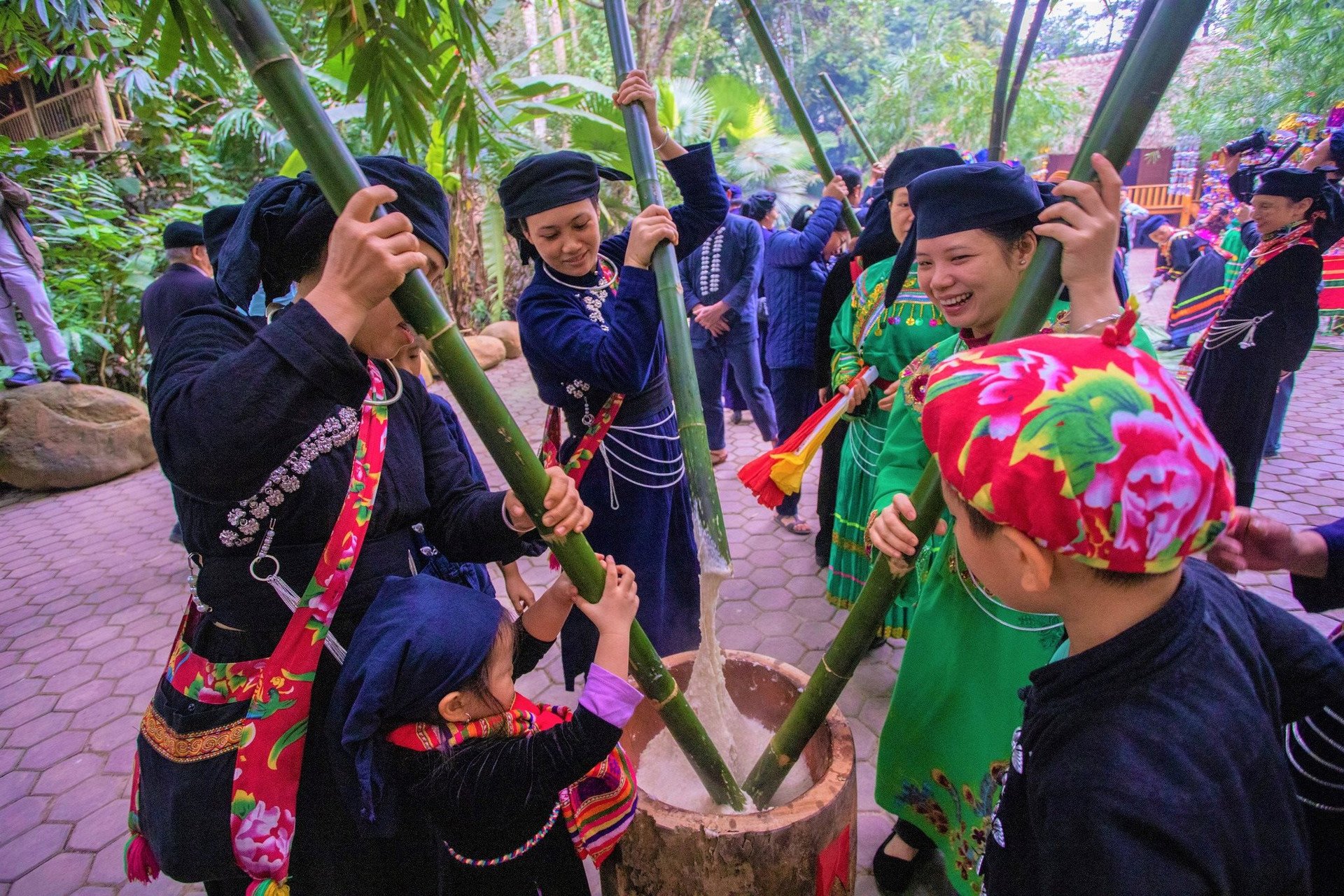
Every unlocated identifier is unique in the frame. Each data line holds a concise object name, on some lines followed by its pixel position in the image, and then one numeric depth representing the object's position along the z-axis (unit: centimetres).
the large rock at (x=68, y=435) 594
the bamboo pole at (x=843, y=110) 228
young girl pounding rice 116
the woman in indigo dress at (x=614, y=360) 197
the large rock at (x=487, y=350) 893
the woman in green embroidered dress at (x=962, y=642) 161
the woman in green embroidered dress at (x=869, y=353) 242
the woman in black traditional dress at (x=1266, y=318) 362
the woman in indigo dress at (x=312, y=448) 95
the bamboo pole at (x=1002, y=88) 154
